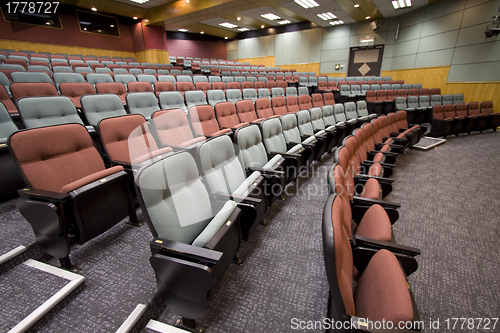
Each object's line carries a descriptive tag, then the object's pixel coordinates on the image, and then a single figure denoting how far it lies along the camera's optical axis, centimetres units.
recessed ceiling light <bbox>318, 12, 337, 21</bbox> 859
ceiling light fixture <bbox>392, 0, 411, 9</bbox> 683
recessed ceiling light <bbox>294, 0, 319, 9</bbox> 740
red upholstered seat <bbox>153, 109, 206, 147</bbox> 189
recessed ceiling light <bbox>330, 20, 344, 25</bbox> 929
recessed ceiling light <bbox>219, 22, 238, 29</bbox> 1120
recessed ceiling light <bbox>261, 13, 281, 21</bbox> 972
